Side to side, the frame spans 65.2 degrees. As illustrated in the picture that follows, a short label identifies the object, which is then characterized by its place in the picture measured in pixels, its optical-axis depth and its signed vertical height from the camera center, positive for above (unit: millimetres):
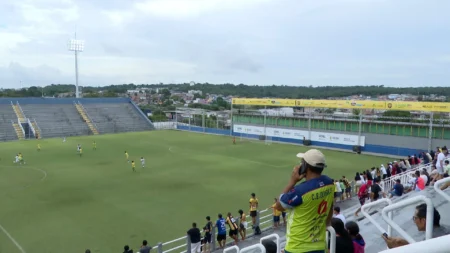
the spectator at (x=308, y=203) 3232 -989
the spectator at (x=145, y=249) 9596 -4206
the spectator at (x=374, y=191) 12078 -3241
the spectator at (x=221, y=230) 11289 -4327
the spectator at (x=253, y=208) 12992 -4181
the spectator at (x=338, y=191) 15383 -4162
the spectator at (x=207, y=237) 11328 -4561
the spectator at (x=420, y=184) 10829 -2701
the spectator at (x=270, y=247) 4402 -1898
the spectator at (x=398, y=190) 11735 -3087
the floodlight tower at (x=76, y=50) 64225 +7918
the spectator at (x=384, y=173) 17736 -3849
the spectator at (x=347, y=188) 16000 -4208
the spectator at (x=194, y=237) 10586 -4280
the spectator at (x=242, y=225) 11920 -4394
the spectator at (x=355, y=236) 3984 -1619
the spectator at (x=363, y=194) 13650 -3767
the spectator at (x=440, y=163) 13488 -2550
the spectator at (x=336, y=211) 8146 -2658
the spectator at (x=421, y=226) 3139 -1292
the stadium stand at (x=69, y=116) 49172 -3551
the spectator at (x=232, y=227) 11547 -4341
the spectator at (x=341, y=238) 3558 -1465
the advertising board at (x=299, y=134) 35844 -4344
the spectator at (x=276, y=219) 12881 -4546
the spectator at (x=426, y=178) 11124 -2605
